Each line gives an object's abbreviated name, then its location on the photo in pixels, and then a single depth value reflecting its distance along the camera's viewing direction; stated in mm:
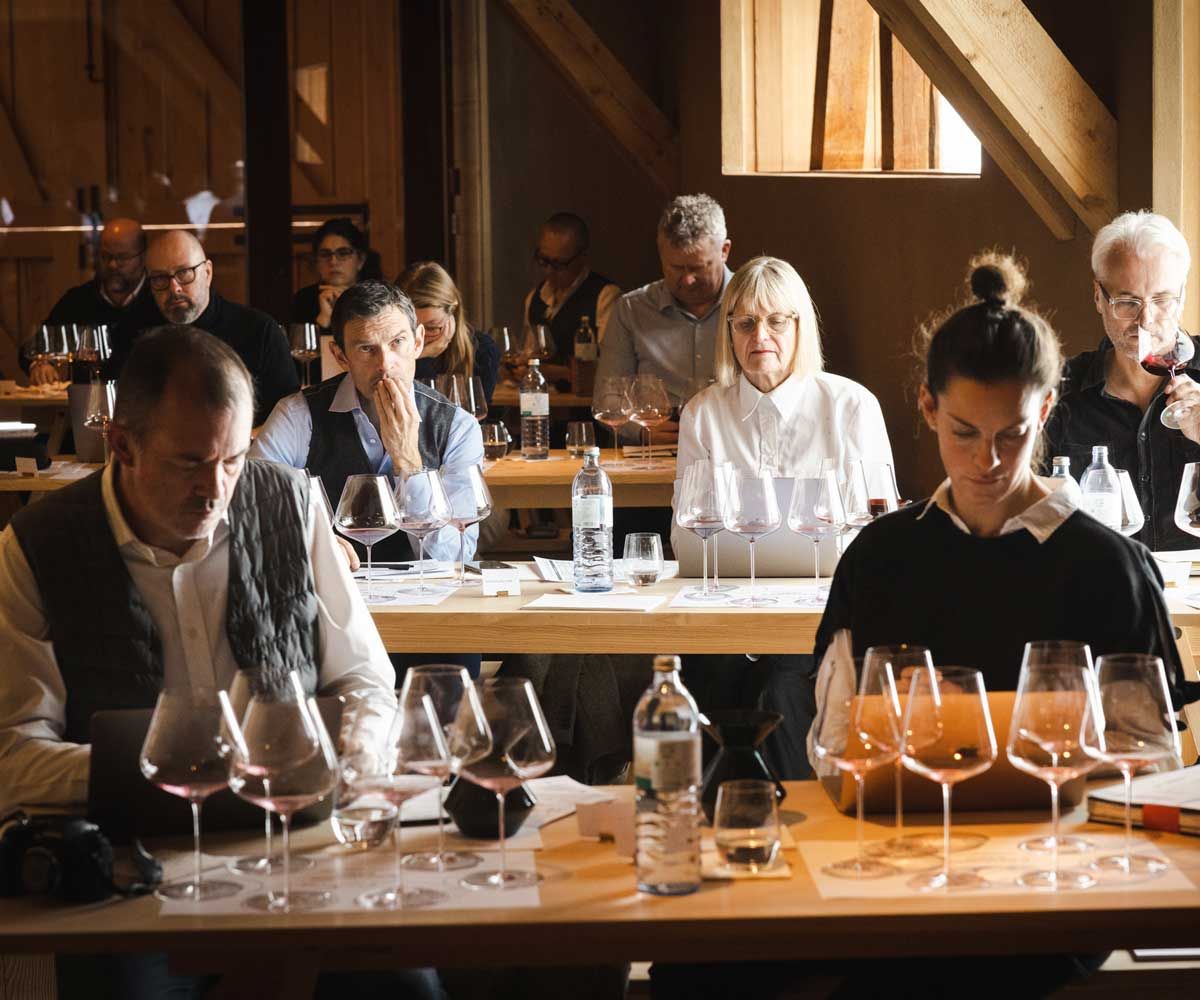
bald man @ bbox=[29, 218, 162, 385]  7242
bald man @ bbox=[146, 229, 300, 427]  6316
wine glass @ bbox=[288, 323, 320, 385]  7172
